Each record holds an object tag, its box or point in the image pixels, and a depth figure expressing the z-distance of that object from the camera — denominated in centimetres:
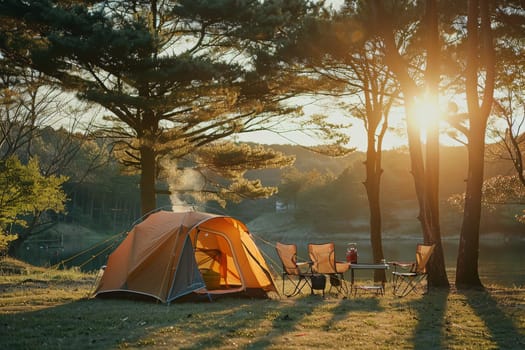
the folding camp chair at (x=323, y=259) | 951
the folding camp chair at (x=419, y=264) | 913
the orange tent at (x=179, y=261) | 844
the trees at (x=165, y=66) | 1083
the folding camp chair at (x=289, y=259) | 938
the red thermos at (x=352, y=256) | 1030
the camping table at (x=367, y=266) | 930
